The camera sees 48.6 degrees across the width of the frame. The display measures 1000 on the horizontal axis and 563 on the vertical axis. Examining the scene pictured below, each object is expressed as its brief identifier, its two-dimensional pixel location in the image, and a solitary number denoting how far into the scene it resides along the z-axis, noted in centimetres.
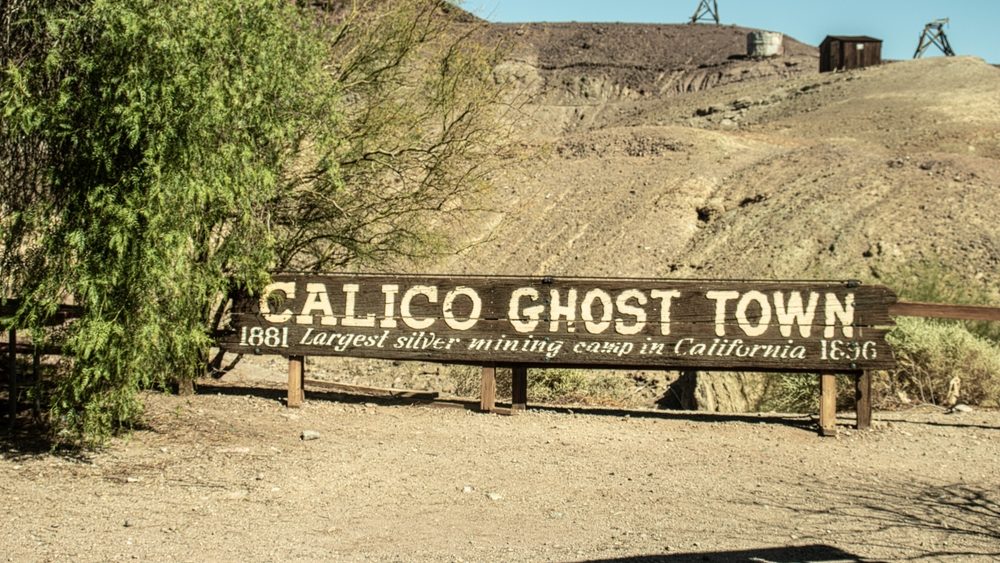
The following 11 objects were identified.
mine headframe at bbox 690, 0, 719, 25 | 8449
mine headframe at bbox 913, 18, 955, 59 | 6544
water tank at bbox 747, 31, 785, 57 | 6738
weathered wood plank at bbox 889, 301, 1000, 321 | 1023
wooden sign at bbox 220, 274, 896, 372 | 1025
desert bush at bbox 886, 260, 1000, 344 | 1767
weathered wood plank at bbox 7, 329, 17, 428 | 944
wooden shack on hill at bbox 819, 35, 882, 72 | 5416
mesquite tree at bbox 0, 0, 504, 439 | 852
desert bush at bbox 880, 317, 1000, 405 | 1277
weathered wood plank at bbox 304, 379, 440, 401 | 1165
